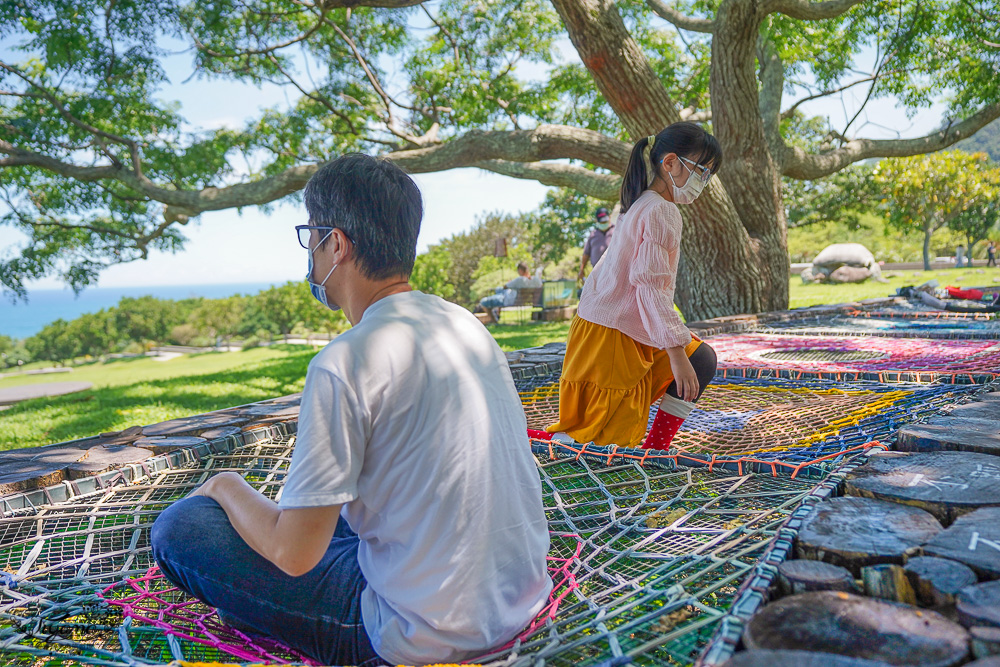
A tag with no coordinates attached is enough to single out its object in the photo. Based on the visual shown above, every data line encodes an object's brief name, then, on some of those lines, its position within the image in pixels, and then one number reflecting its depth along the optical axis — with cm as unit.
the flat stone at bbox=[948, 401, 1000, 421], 225
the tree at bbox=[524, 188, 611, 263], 2391
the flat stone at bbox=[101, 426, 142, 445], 305
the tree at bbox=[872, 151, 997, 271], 2033
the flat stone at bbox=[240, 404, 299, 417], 347
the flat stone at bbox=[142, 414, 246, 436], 316
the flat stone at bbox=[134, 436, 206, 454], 287
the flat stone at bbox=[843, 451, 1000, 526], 143
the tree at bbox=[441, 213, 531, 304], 2330
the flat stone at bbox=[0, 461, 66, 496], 236
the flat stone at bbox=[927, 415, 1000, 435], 203
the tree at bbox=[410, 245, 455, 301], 1944
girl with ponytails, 255
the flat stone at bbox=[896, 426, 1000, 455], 185
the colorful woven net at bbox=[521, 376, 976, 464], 272
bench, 1455
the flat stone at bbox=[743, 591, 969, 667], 90
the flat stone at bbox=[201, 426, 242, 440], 306
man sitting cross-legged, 118
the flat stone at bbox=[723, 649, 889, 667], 86
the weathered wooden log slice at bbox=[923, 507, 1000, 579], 113
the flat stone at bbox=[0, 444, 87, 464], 273
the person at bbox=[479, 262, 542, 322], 1428
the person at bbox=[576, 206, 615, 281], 922
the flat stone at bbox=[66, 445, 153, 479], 256
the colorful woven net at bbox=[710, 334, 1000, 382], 385
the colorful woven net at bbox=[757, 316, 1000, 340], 541
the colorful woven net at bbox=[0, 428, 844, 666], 143
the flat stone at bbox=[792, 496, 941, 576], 123
